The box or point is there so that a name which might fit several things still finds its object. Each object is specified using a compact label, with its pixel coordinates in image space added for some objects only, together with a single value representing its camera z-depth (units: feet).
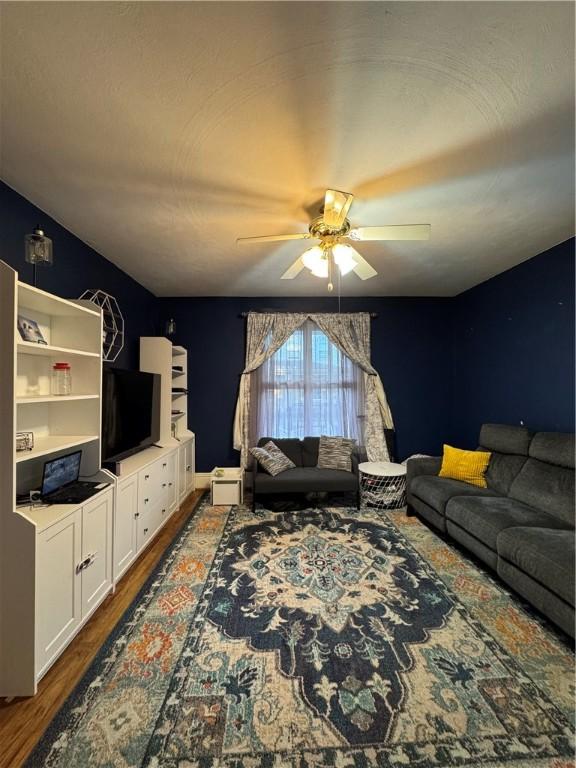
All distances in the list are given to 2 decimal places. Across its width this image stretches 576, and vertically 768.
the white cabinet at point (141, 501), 7.68
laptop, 5.94
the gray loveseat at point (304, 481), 11.59
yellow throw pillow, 10.57
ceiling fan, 5.99
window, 14.62
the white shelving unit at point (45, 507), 4.82
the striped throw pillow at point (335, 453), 12.82
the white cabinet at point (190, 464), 13.38
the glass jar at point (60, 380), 7.03
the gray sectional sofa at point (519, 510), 6.02
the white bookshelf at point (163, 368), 12.09
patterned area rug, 4.10
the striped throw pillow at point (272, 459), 12.21
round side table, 12.01
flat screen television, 8.48
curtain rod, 14.64
